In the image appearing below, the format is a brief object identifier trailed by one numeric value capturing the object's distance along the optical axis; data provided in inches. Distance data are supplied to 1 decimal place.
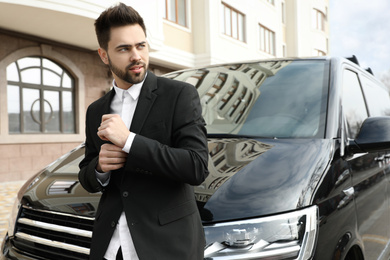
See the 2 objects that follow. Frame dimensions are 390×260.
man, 49.0
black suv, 62.9
